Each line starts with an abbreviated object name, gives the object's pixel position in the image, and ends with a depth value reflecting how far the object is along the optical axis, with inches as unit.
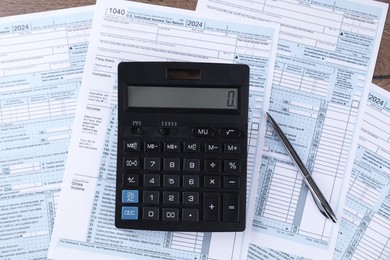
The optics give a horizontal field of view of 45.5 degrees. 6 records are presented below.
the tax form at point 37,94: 20.7
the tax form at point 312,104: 20.5
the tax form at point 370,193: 20.6
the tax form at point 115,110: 20.4
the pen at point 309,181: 20.2
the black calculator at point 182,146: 19.0
